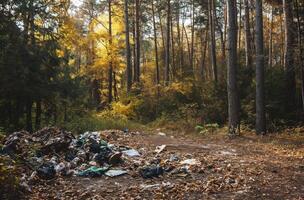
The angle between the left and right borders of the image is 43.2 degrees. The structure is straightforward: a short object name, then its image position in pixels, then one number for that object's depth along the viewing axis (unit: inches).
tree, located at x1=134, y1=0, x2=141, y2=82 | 961.9
